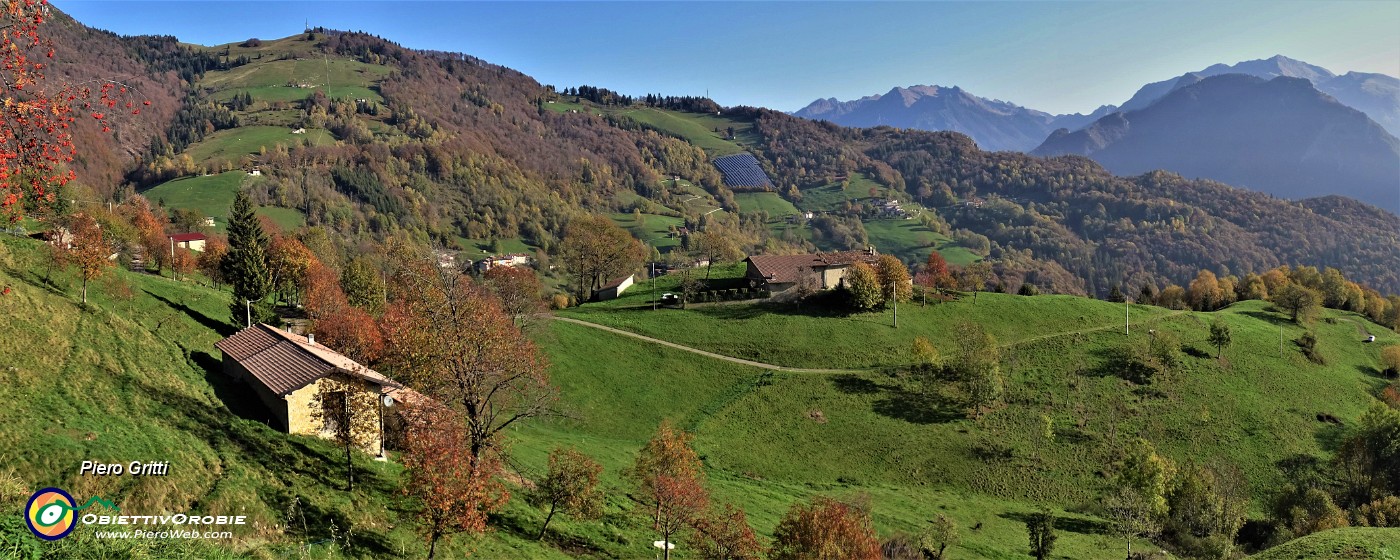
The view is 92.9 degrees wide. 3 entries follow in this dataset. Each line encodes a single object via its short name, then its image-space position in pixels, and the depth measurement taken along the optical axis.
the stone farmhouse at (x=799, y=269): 99.88
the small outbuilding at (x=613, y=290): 106.12
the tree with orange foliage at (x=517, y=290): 72.50
